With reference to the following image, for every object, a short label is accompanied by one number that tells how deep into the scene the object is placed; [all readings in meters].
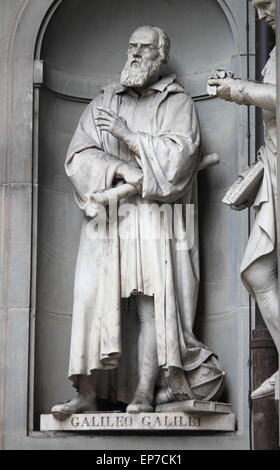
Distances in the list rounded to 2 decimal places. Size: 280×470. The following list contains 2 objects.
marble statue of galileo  11.35
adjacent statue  10.42
